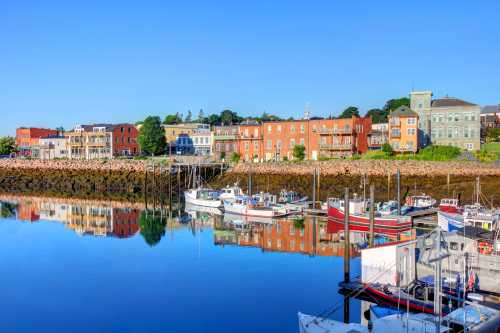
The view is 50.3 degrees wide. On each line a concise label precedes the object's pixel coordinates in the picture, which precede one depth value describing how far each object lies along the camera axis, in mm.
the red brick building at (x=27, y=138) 140000
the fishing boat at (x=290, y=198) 60231
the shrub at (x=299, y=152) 88000
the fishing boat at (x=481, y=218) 37781
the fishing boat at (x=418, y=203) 52369
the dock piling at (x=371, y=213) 32875
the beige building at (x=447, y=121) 85812
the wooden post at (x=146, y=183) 79438
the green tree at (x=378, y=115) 141950
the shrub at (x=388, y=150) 80644
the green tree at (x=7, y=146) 140500
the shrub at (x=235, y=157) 92812
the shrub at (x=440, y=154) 73375
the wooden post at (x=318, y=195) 62869
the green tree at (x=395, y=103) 140425
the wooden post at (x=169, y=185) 70706
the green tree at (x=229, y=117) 169438
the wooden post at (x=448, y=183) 58794
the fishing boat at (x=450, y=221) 38969
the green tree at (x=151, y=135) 111562
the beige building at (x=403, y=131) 82500
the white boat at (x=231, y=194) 63684
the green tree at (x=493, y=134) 103850
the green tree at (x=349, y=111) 142388
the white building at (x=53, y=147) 127400
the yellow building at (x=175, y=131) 121356
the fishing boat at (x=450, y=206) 47700
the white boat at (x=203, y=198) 63662
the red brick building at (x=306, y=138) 86938
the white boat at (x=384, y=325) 17953
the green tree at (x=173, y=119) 190838
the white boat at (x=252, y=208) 54688
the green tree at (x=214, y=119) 173250
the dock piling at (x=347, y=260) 27250
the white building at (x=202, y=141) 114888
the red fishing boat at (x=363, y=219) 43969
